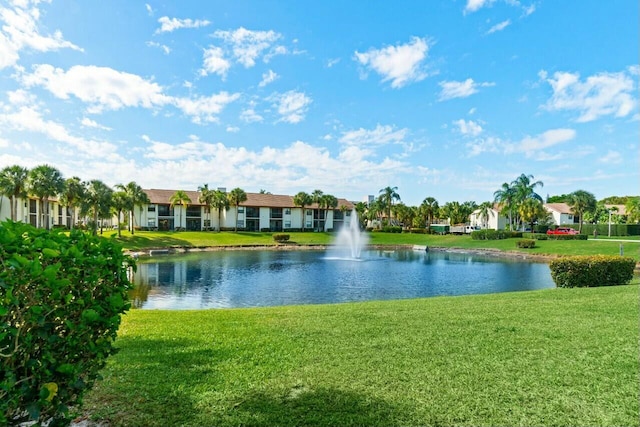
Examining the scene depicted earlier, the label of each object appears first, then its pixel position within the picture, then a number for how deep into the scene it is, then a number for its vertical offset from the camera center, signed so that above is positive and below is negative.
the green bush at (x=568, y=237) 46.60 -1.97
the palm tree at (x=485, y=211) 84.07 +2.32
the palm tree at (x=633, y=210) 57.77 +1.84
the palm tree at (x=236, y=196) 69.06 +4.74
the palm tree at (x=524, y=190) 61.64 +5.22
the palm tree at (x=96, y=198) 46.06 +2.94
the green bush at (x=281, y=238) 55.19 -2.43
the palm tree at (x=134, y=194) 55.41 +4.25
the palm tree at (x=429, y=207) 81.62 +3.22
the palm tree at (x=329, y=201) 76.25 +4.14
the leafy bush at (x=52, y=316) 2.29 -0.65
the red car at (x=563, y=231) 57.28 -1.53
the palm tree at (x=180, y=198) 65.38 +4.14
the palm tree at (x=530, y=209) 59.62 +1.98
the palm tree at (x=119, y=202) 49.97 +2.70
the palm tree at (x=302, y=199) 75.62 +4.57
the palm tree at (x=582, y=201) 64.99 +3.53
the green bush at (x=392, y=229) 70.56 -1.44
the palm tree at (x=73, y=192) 44.41 +3.57
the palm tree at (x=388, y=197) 80.81 +5.31
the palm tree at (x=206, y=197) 68.50 +4.53
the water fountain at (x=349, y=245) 40.78 -3.26
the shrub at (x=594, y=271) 14.15 -1.90
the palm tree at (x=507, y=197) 64.19 +4.15
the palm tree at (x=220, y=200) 66.81 +3.86
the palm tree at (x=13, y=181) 39.66 +4.34
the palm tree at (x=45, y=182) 40.62 +4.44
